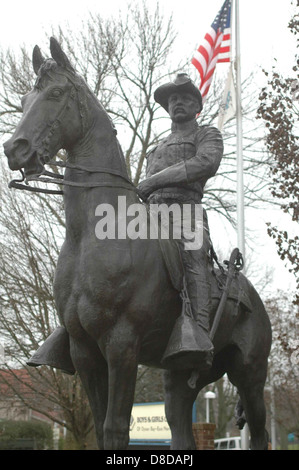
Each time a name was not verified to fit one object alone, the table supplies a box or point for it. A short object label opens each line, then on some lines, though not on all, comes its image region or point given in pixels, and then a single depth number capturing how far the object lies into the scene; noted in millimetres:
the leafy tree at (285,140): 11766
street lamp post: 22764
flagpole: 13766
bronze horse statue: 4020
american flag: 13445
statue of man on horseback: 4551
